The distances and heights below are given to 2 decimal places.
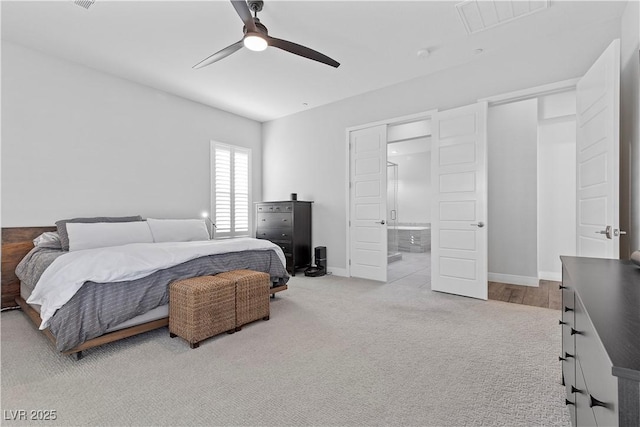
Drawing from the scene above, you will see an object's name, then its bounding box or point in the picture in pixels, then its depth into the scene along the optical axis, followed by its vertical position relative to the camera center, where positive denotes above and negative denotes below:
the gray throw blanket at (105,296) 2.14 -0.66
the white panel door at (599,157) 2.28 +0.48
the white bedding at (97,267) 2.18 -0.43
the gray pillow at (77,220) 3.35 -0.10
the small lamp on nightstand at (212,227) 5.27 -0.25
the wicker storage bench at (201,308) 2.44 -0.80
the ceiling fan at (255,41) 2.36 +1.53
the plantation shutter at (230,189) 5.45 +0.46
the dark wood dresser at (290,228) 5.12 -0.26
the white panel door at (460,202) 3.69 +0.15
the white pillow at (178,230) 3.90 -0.24
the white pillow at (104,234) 3.22 -0.24
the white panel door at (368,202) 4.68 +0.18
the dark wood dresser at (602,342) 0.58 -0.32
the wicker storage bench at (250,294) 2.78 -0.78
